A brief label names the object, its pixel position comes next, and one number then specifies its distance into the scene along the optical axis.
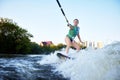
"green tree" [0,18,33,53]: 28.79
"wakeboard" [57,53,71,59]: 3.34
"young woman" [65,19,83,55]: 4.22
